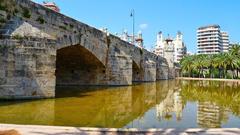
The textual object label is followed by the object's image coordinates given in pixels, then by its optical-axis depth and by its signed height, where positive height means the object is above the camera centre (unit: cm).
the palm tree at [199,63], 4095 +252
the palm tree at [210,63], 3904 +247
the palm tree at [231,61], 3442 +249
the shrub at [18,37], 759 +149
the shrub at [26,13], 838 +272
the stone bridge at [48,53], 757 +122
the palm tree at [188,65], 4360 +230
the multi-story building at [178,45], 7314 +1156
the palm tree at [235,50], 3563 +476
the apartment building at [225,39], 9004 +1699
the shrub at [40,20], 893 +257
